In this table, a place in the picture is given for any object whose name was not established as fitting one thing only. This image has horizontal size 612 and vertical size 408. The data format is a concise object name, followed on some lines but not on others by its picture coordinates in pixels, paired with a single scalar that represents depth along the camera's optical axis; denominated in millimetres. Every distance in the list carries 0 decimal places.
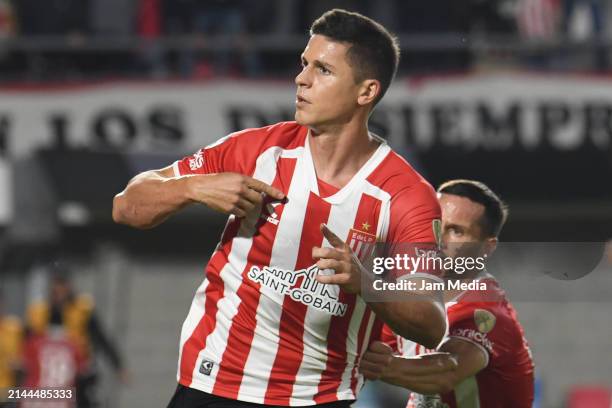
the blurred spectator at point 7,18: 20391
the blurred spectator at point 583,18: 20437
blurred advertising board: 19891
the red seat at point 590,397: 20969
